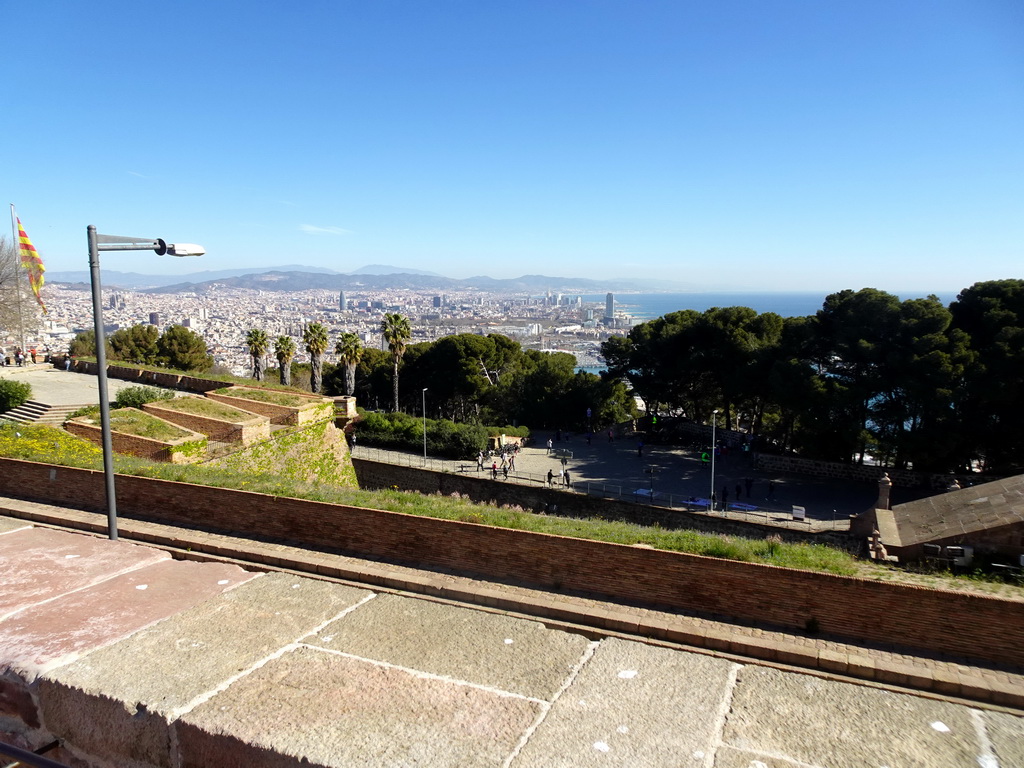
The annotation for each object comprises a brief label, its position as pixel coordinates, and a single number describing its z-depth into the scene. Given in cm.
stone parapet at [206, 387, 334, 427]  1872
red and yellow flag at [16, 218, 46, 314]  2241
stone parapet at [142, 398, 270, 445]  1641
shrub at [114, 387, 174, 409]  1859
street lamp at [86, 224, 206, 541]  650
